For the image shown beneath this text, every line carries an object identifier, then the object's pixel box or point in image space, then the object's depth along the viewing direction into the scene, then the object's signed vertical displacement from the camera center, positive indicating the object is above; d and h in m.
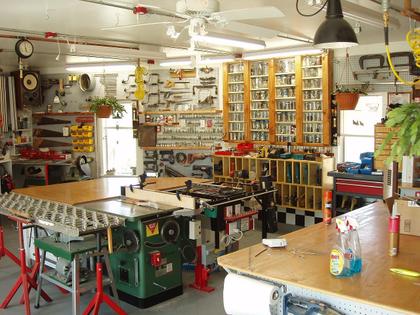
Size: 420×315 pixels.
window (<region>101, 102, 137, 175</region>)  10.16 -0.58
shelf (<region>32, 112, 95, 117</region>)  10.15 +0.15
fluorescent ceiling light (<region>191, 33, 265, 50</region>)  5.43 +0.95
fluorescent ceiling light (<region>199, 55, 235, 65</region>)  8.30 +1.05
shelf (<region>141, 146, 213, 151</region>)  9.14 -0.59
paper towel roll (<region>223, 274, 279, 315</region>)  2.66 -1.04
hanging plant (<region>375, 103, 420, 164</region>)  2.50 -0.08
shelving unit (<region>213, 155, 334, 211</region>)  7.61 -1.00
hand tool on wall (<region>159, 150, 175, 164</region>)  9.41 -0.75
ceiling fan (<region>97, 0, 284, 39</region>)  3.85 +0.86
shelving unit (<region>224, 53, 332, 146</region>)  7.82 +0.28
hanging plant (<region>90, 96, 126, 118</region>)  8.40 +0.23
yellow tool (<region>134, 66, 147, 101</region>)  8.07 +0.64
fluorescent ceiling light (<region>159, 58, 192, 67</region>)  8.17 +0.99
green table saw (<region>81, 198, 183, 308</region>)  4.79 -1.42
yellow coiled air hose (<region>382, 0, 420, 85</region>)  3.09 +0.49
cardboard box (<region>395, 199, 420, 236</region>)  3.59 -0.78
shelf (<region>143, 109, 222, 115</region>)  9.00 +0.13
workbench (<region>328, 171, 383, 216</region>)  6.78 -1.04
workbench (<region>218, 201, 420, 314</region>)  2.42 -0.92
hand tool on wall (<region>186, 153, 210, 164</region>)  9.18 -0.76
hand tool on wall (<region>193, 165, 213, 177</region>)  9.12 -0.99
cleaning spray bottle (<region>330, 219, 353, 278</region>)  2.66 -0.81
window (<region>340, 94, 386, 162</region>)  7.62 -0.17
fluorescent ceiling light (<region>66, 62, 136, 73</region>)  8.68 +1.02
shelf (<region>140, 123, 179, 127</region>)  9.34 -0.11
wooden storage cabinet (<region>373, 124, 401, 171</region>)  6.36 -0.25
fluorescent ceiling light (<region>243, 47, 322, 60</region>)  7.46 +1.05
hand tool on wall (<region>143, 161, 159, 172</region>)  9.54 -0.96
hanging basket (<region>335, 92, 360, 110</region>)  7.01 +0.23
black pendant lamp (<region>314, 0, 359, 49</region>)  3.36 +0.60
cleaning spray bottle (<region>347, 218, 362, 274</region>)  2.74 -0.78
